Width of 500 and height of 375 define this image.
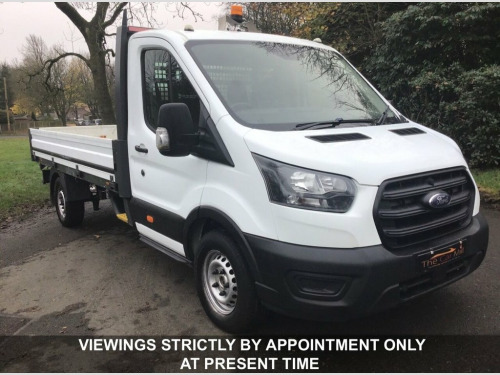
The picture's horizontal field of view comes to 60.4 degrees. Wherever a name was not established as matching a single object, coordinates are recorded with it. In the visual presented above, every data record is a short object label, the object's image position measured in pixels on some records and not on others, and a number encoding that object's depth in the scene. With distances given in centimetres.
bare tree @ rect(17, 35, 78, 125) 3850
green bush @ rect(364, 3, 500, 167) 784
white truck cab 267
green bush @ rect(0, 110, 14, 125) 5812
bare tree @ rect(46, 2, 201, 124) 1464
